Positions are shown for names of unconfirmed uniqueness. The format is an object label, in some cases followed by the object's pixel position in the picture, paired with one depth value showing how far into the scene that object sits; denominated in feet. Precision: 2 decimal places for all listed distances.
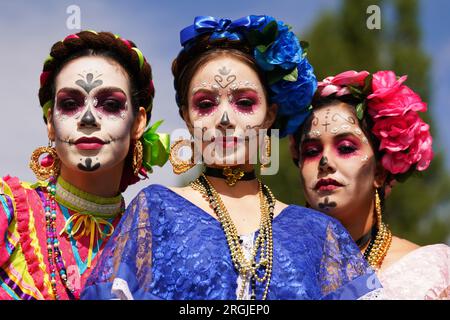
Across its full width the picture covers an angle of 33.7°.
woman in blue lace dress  11.53
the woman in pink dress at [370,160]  15.28
